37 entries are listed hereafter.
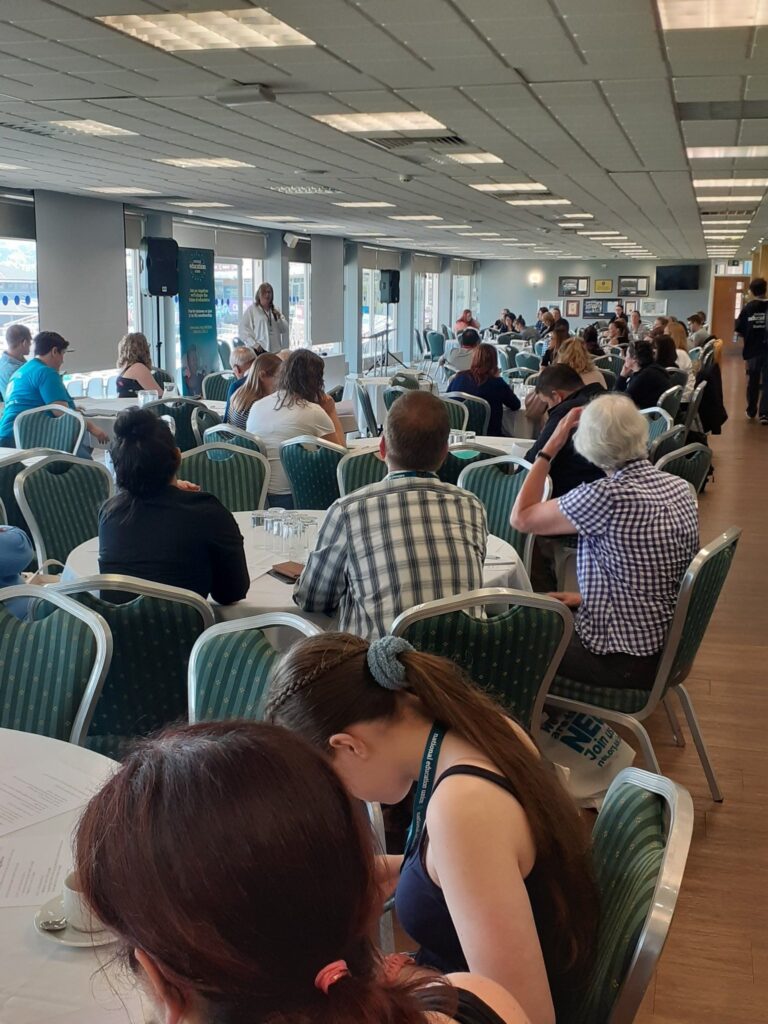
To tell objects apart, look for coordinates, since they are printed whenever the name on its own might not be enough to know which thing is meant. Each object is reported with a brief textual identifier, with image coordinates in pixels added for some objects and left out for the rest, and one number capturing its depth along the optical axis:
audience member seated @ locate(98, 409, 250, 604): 3.00
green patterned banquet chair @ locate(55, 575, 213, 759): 2.57
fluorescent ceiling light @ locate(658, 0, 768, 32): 4.14
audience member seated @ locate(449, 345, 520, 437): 7.82
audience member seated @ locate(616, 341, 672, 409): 8.23
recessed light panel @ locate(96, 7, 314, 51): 4.41
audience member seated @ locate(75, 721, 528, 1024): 0.78
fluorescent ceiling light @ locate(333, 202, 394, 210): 13.31
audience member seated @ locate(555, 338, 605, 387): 7.25
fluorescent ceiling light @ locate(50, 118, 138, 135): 7.20
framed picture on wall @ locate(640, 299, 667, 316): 29.91
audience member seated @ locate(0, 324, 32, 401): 8.79
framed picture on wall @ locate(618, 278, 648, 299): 30.14
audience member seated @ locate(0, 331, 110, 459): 7.01
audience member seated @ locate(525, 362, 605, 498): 4.96
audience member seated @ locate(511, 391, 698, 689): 3.08
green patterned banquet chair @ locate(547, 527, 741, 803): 2.94
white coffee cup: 1.43
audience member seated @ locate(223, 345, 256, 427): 8.70
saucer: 1.44
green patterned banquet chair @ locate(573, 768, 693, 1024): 1.34
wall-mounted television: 29.56
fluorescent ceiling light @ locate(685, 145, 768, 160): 7.95
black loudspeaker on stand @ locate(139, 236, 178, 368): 13.16
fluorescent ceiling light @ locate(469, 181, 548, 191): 10.83
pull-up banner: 14.13
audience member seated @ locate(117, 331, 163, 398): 8.58
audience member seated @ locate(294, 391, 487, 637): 2.73
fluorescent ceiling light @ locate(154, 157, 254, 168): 8.94
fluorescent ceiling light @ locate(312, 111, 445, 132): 6.67
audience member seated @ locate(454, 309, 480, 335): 17.86
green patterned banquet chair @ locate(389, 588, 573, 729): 2.45
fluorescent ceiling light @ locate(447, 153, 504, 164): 8.53
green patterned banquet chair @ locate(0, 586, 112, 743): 2.31
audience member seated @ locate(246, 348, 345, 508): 5.59
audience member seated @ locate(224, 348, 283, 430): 6.26
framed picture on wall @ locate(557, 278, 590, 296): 30.61
